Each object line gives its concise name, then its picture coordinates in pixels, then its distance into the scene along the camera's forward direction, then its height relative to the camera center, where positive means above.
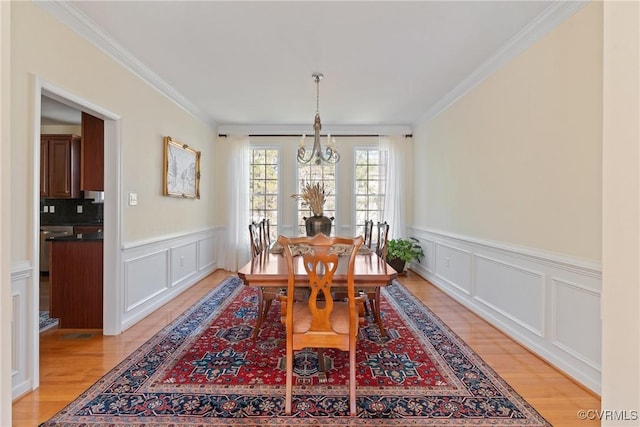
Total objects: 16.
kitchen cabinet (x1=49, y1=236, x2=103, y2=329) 3.13 -0.74
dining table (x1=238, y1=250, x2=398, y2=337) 2.14 -0.44
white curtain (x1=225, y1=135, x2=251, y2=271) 5.84 +0.13
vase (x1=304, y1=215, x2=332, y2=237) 3.44 -0.16
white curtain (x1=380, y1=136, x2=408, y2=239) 5.88 +0.49
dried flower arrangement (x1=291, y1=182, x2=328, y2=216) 3.31 +0.12
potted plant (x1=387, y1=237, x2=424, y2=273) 5.29 -0.70
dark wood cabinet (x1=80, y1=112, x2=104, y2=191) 3.16 +0.56
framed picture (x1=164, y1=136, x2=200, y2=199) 4.04 +0.55
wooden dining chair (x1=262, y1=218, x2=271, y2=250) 3.58 -0.36
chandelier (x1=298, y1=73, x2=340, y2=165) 3.53 +0.69
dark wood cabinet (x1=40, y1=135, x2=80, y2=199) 5.01 +0.68
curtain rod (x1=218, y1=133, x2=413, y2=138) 5.92 +1.37
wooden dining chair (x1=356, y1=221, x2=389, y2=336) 2.70 -0.74
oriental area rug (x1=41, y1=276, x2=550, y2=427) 1.83 -1.17
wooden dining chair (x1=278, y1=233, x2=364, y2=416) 1.82 -0.67
